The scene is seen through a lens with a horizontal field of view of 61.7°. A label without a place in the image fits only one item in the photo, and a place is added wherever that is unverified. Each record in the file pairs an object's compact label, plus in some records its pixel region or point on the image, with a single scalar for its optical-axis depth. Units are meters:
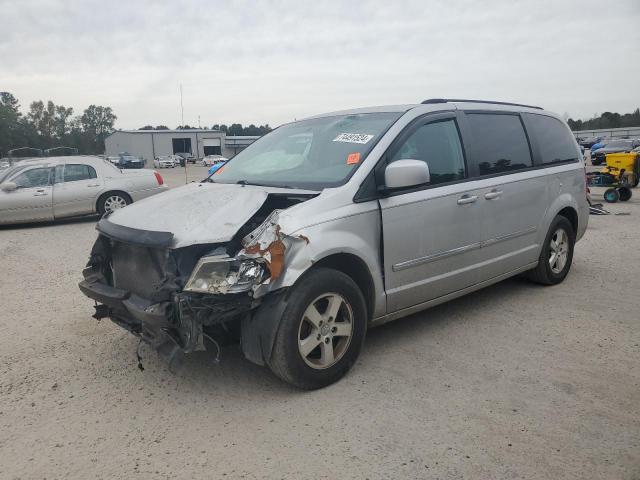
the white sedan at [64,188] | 11.18
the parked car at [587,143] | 44.56
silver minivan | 3.22
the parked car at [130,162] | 49.28
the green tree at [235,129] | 114.19
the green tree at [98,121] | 129.50
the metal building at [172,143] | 81.44
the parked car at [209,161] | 55.18
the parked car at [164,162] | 60.72
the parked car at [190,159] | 70.65
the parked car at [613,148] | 29.23
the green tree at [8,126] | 72.94
